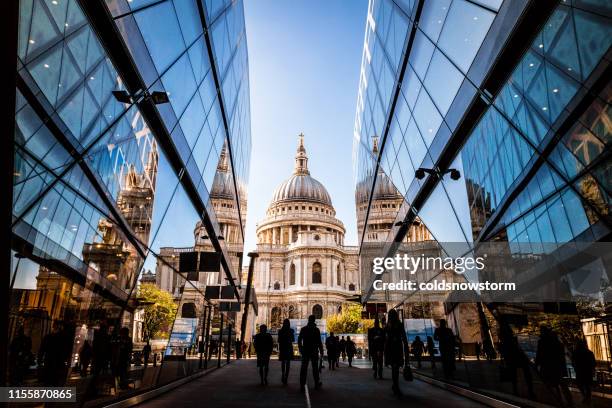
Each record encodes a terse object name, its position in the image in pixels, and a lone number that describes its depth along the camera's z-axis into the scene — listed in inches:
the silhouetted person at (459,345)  347.6
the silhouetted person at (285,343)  439.8
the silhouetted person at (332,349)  684.1
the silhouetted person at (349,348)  843.6
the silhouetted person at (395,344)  319.6
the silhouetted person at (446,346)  369.4
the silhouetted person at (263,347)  424.2
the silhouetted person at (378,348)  481.4
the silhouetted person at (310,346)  366.9
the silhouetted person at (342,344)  1040.1
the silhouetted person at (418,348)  507.2
